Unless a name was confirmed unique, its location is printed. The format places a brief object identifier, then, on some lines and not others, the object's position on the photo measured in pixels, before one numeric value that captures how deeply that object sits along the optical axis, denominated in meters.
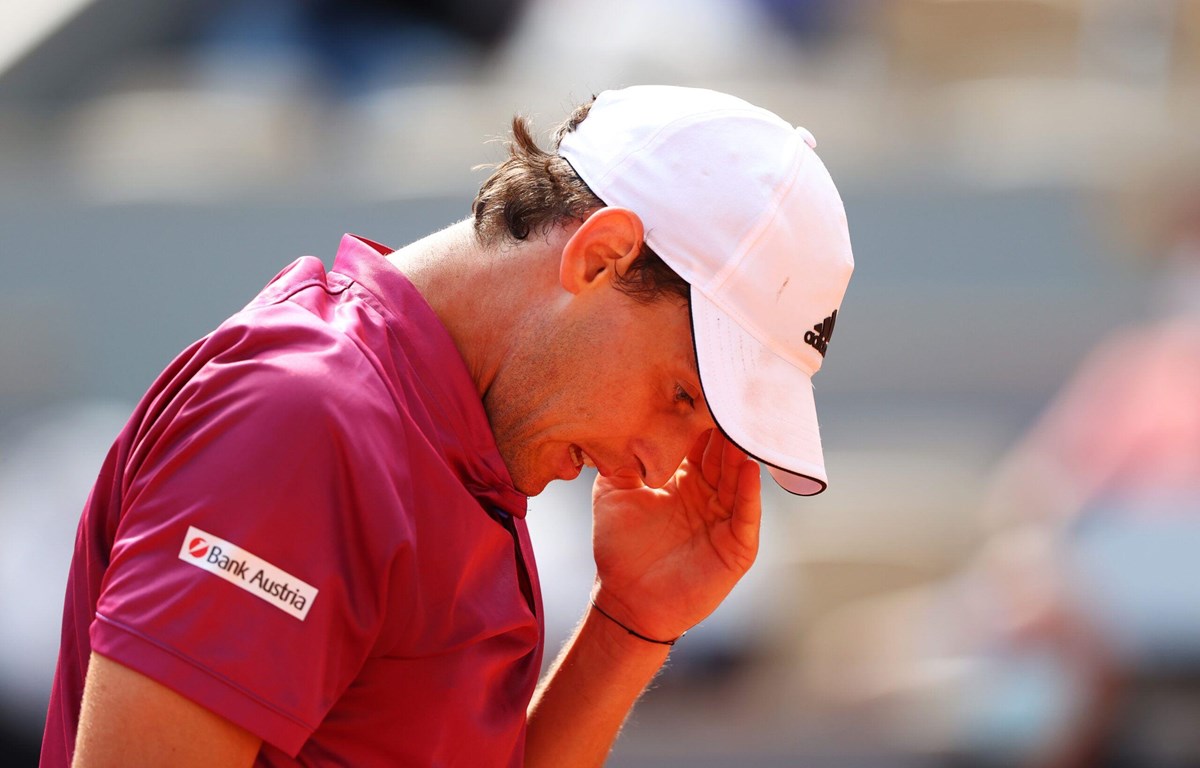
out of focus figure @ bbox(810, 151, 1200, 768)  10.84
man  7.64
